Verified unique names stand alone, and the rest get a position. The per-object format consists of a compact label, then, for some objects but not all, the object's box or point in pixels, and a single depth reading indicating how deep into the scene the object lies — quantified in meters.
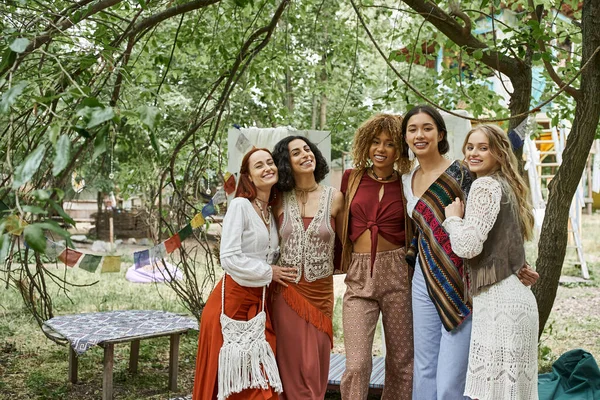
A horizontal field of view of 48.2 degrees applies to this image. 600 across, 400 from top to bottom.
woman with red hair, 2.95
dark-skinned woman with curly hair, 2.93
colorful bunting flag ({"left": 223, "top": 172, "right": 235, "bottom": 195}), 4.05
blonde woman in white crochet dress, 2.53
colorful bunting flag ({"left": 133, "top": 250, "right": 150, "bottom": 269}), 4.25
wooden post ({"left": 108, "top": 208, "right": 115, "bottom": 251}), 11.53
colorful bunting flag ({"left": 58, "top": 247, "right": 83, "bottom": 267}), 3.98
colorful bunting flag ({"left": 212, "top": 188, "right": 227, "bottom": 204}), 4.38
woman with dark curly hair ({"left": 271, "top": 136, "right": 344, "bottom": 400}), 3.06
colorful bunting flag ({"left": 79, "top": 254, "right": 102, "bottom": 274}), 4.09
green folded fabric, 3.83
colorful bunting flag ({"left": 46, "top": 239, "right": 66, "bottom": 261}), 3.97
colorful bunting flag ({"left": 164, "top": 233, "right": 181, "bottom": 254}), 4.18
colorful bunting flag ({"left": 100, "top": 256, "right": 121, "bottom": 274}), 4.14
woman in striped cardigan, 2.67
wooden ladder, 9.23
